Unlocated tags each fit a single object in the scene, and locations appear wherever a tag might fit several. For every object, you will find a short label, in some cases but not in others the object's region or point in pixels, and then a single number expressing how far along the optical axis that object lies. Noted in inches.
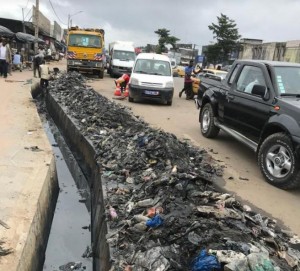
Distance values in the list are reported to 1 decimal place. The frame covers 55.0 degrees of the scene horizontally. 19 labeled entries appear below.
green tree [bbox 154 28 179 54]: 2418.5
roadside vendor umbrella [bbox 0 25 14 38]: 688.7
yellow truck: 693.5
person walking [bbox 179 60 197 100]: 503.6
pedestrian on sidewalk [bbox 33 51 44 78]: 618.3
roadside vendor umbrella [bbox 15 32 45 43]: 844.8
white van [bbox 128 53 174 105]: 428.9
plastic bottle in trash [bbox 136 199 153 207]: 142.8
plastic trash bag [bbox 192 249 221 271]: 89.7
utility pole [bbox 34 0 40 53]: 864.6
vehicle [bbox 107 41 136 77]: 777.2
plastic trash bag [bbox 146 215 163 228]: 120.6
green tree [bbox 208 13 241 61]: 1557.8
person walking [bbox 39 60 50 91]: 473.1
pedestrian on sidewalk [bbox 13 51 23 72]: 737.9
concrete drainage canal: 101.4
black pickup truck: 168.4
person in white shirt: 545.2
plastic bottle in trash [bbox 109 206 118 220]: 141.2
